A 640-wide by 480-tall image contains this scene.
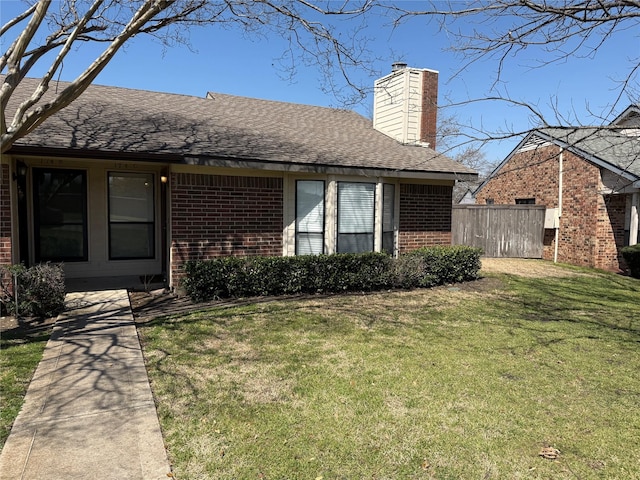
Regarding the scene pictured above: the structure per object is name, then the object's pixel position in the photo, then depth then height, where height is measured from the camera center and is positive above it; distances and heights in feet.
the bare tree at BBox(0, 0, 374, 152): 15.31 +6.57
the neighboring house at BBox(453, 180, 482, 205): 138.35 +9.01
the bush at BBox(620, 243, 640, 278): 39.45 -3.20
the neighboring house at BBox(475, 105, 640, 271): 43.42 +2.44
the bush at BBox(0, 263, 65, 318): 20.66 -3.66
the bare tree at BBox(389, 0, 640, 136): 17.35 +8.53
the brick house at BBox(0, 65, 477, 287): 26.40 +1.70
